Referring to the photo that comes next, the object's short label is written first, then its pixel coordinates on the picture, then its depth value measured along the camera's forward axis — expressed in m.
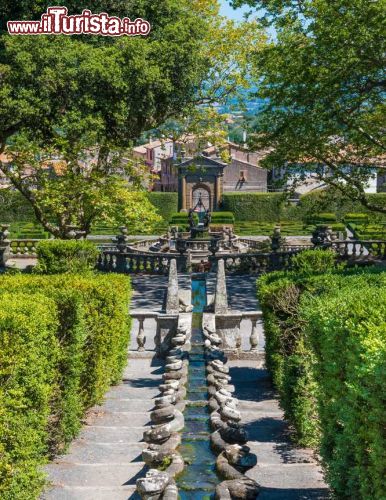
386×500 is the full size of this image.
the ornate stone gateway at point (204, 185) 68.00
